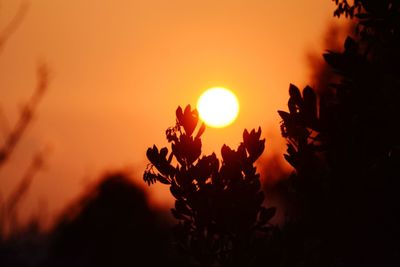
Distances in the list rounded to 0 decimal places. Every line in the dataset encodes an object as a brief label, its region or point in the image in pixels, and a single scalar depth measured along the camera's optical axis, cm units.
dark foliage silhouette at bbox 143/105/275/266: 884
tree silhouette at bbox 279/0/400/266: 751
